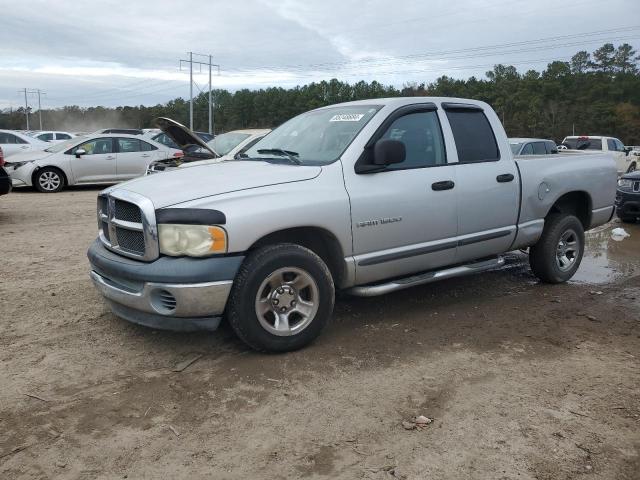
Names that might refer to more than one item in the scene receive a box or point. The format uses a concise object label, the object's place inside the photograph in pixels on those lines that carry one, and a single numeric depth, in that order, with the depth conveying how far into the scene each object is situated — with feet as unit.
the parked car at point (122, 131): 73.88
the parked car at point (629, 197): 35.63
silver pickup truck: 12.67
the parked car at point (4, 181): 30.78
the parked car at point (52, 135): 96.74
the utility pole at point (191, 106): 224.74
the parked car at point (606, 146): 69.09
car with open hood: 27.32
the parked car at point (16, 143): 54.75
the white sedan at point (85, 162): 46.60
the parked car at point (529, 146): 45.29
